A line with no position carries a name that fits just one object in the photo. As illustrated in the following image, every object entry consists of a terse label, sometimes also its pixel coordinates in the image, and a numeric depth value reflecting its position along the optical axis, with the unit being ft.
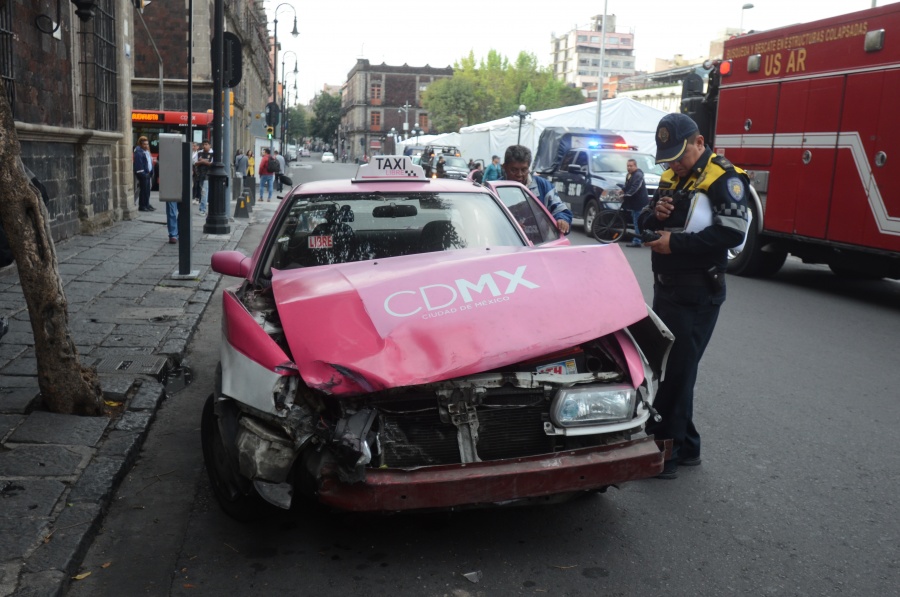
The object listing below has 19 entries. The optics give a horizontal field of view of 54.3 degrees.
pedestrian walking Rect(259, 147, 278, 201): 93.64
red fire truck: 32.83
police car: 60.76
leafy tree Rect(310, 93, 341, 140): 496.64
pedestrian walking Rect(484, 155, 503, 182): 57.51
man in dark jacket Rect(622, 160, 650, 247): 56.65
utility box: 32.73
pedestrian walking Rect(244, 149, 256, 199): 75.98
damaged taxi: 11.08
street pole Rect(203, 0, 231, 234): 50.85
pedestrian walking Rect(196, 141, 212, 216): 75.92
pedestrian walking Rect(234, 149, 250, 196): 94.51
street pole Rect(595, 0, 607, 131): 126.58
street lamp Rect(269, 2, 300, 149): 132.40
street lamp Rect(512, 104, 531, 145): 107.36
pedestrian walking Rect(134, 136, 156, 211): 66.64
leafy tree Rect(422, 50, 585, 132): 275.39
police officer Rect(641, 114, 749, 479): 14.46
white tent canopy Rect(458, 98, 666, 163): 103.76
